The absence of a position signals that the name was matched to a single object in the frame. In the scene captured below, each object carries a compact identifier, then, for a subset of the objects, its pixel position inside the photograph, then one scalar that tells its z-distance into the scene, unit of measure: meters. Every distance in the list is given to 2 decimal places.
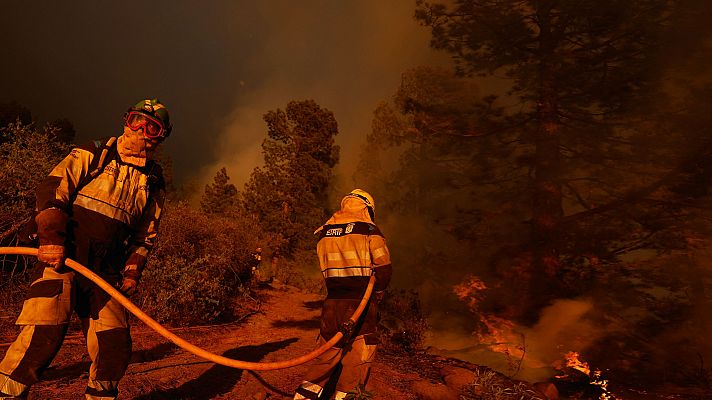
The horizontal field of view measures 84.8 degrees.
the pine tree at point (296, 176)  23.09
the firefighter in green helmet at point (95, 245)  2.31
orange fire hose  2.43
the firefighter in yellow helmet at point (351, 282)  3.45
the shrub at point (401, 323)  7.86
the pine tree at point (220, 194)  32.16
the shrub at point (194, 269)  7.04
